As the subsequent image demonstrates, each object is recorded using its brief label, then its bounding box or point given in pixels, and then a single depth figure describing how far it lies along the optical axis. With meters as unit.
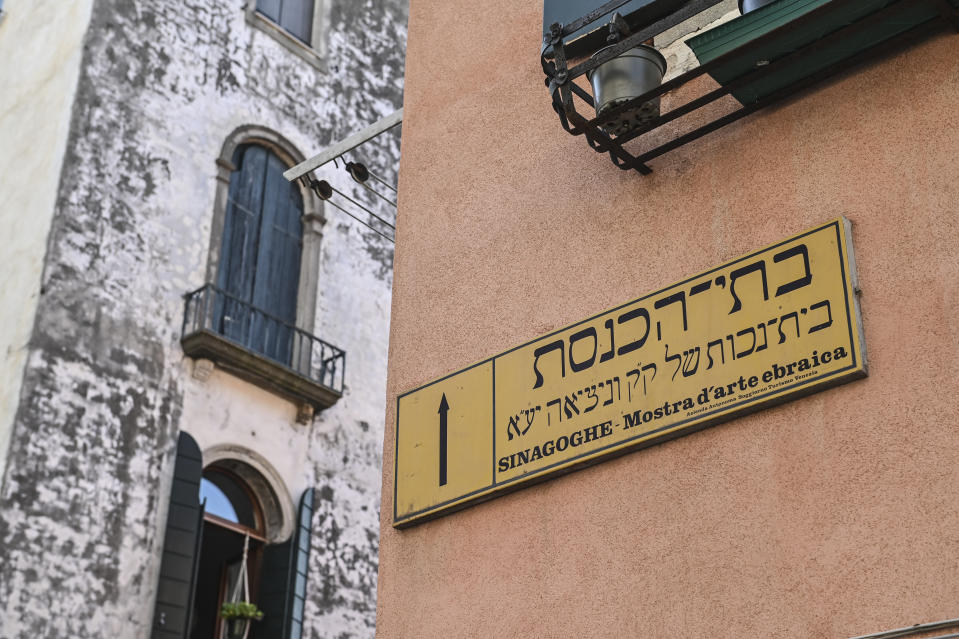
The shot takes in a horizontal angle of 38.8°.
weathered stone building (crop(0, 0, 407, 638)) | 11.95
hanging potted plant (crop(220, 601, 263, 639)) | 12.66
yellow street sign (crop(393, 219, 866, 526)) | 4.70
